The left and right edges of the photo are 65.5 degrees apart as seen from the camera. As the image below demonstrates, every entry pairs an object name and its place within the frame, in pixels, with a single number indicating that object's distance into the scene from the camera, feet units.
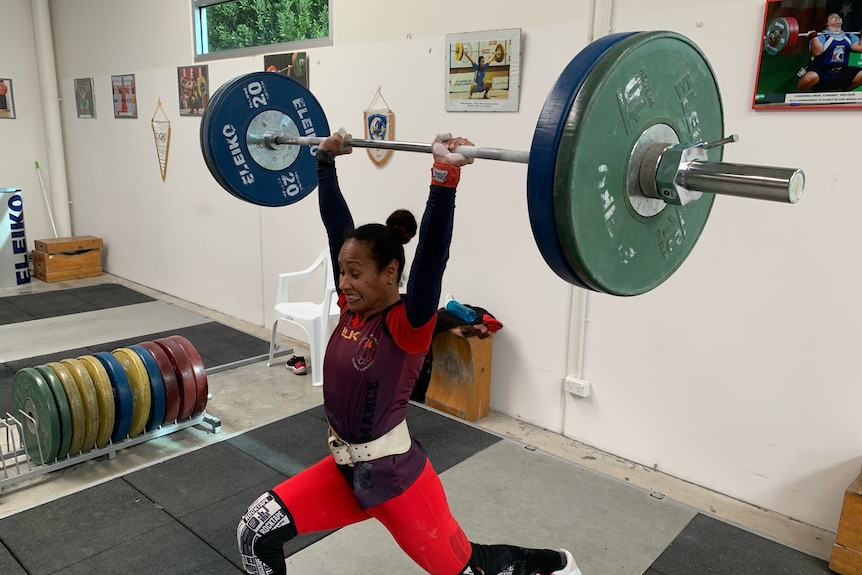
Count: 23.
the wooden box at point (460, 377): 10.07
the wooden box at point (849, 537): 6.55
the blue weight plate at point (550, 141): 3.56
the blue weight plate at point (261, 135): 6.81
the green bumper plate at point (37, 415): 8.08
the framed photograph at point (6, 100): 19.81
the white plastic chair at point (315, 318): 11.28
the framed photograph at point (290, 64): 12.57
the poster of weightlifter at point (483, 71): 9.34
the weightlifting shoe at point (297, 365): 12.11
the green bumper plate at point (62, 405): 8.12
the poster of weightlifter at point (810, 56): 6.56
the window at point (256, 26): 12.62
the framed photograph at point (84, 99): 19.19
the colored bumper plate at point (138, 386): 8.82
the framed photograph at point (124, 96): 17.33
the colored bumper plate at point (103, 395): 8.50
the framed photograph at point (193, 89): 14.79
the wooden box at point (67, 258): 18.81
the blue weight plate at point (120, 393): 8.63
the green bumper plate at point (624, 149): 3.57
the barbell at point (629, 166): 3.55
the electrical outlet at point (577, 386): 9.39
